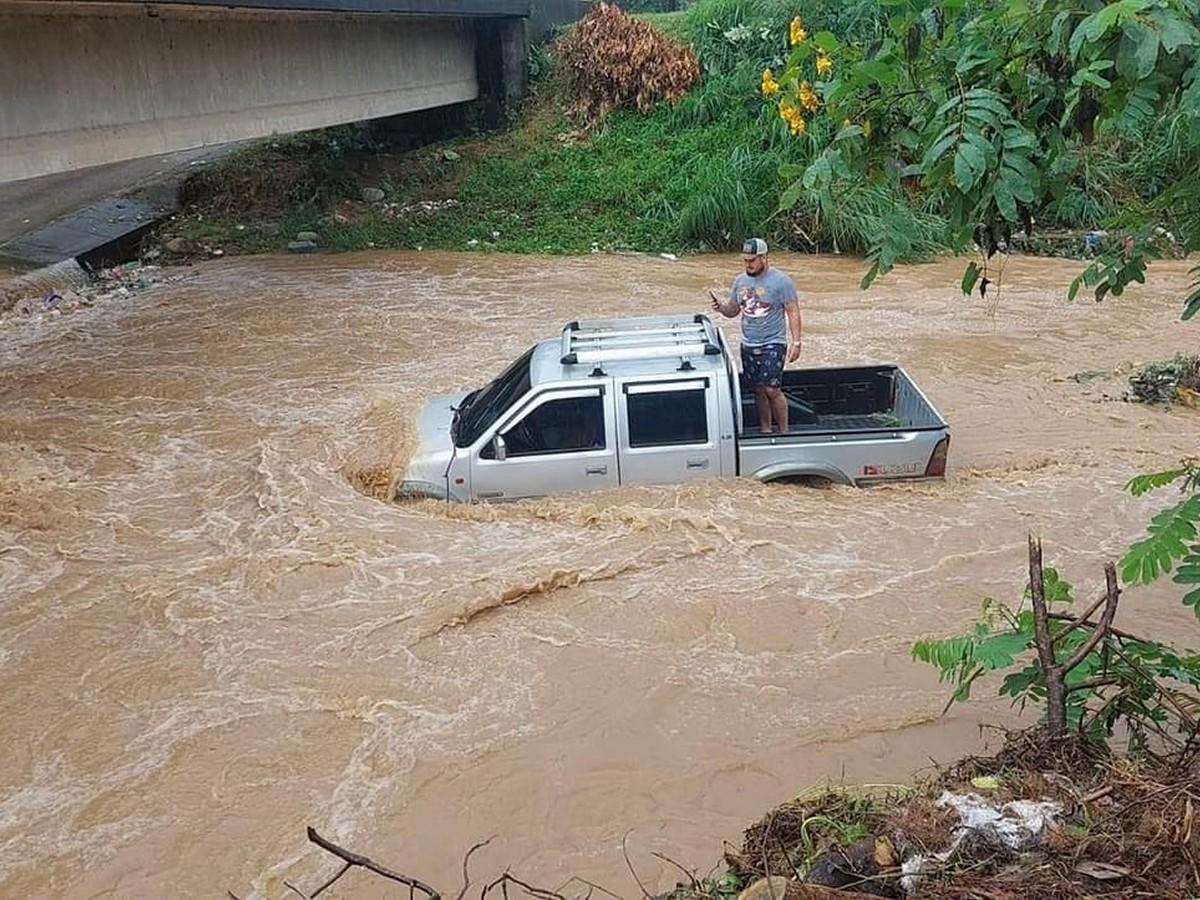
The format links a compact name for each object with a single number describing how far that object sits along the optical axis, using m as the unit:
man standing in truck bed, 8.58
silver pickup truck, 7.97
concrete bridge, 10.73
